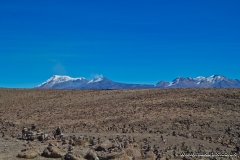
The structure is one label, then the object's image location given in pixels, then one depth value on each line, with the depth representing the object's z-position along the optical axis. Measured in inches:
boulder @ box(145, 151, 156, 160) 518.2
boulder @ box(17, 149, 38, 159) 508.1
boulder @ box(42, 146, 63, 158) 517.3
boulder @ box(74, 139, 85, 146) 634.7
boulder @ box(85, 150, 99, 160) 496.6
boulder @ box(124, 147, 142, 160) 513.0
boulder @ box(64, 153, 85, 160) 478.6
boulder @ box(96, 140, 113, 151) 577.8
